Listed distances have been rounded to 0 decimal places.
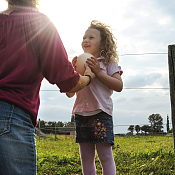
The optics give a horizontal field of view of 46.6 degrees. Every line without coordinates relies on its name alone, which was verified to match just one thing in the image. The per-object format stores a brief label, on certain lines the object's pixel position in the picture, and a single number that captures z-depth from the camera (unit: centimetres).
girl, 222
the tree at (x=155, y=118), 3297
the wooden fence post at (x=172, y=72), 406
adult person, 106
